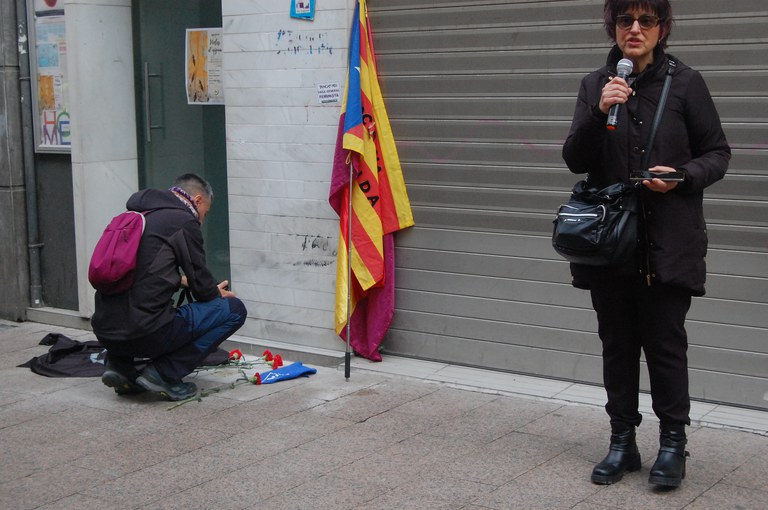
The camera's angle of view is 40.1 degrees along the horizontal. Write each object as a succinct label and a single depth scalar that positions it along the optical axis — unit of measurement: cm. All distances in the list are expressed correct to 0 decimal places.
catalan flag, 686
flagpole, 676
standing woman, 450
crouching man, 617
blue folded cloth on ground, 674
